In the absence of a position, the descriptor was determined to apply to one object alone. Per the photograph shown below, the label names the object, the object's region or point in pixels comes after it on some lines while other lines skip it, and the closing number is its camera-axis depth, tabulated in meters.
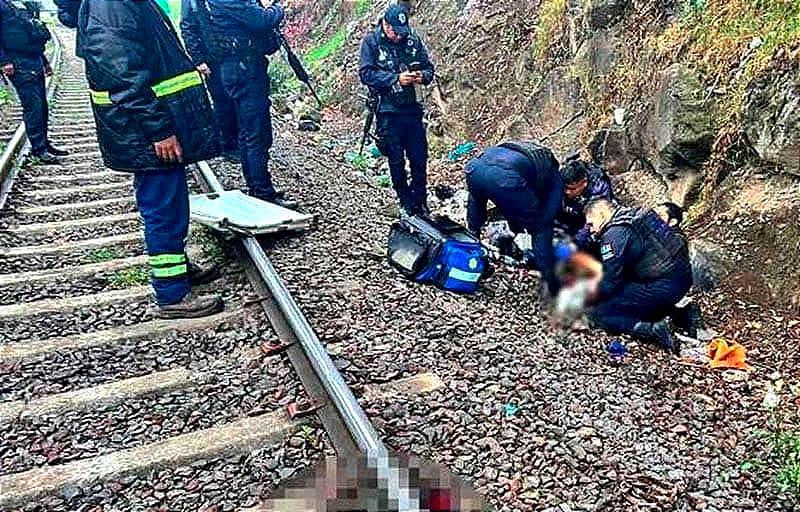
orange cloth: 4.14
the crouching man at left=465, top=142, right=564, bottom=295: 4.63
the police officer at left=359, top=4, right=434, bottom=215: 6.12
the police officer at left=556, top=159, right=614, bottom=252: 4.56
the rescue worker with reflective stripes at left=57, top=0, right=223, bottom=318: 3.92
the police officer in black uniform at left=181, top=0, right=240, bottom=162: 7.02
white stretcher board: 5.14
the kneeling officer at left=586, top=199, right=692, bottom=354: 4.42
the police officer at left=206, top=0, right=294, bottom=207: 6.17
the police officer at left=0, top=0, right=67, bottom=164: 7.55
